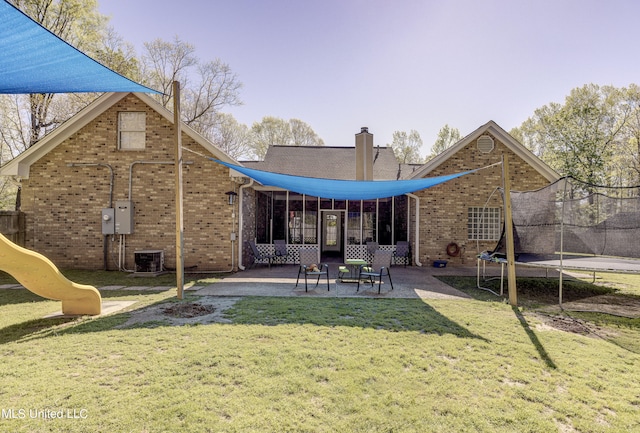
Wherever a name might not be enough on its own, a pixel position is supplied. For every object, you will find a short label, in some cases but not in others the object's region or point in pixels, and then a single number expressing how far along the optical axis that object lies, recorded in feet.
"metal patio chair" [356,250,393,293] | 23.26
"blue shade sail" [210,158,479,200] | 23.00
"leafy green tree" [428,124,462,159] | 106.11
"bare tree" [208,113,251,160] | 84.85
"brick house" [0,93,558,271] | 31.07
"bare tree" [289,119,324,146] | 103.65
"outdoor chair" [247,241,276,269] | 35.12
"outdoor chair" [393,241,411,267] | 37.55
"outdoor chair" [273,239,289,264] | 37.58
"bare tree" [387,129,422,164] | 120.98
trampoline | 20.79
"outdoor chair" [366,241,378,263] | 39.01
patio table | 23.99
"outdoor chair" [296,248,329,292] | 23.68
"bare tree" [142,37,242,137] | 66.49
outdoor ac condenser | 29.58
